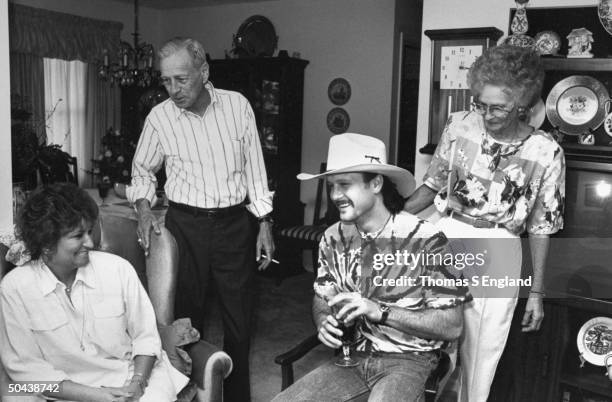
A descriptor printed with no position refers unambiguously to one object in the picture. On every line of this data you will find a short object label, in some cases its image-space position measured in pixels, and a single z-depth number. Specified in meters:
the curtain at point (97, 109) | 6.70
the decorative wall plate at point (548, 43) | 2.83
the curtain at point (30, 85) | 5.91
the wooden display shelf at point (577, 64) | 2.57
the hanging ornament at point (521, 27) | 2.84
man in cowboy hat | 1.89
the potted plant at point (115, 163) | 4.45
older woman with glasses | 2.11
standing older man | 2.55
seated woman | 1.77
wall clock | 2.94
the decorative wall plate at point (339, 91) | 5.90
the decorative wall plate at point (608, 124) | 2.69
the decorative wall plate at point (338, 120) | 5.92
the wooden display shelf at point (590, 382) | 2.55
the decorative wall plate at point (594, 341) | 2.55
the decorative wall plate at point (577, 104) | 2.70
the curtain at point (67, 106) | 6.38
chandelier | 4.91
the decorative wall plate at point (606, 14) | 2.65
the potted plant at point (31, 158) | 4.37
